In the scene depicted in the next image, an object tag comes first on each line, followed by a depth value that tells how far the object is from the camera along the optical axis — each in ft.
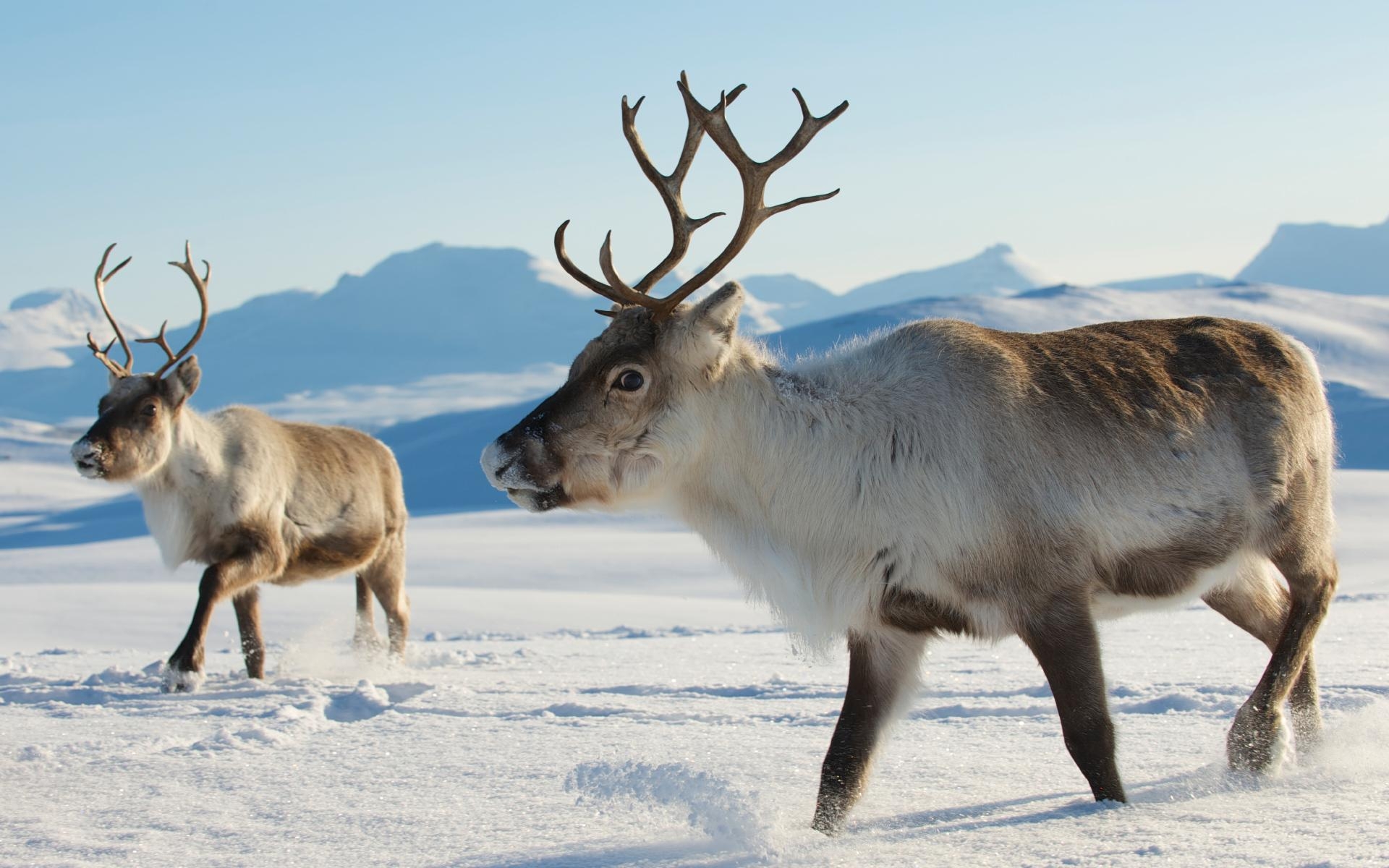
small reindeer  49.08
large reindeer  23.43
